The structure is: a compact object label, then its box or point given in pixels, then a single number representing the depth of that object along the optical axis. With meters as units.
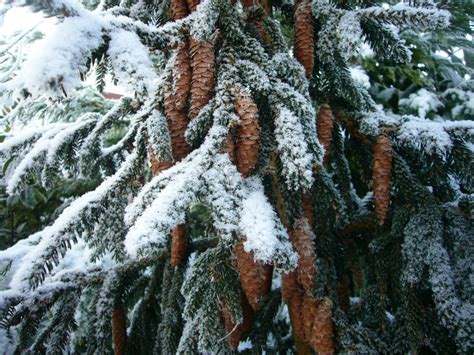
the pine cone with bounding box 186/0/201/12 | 1.03
